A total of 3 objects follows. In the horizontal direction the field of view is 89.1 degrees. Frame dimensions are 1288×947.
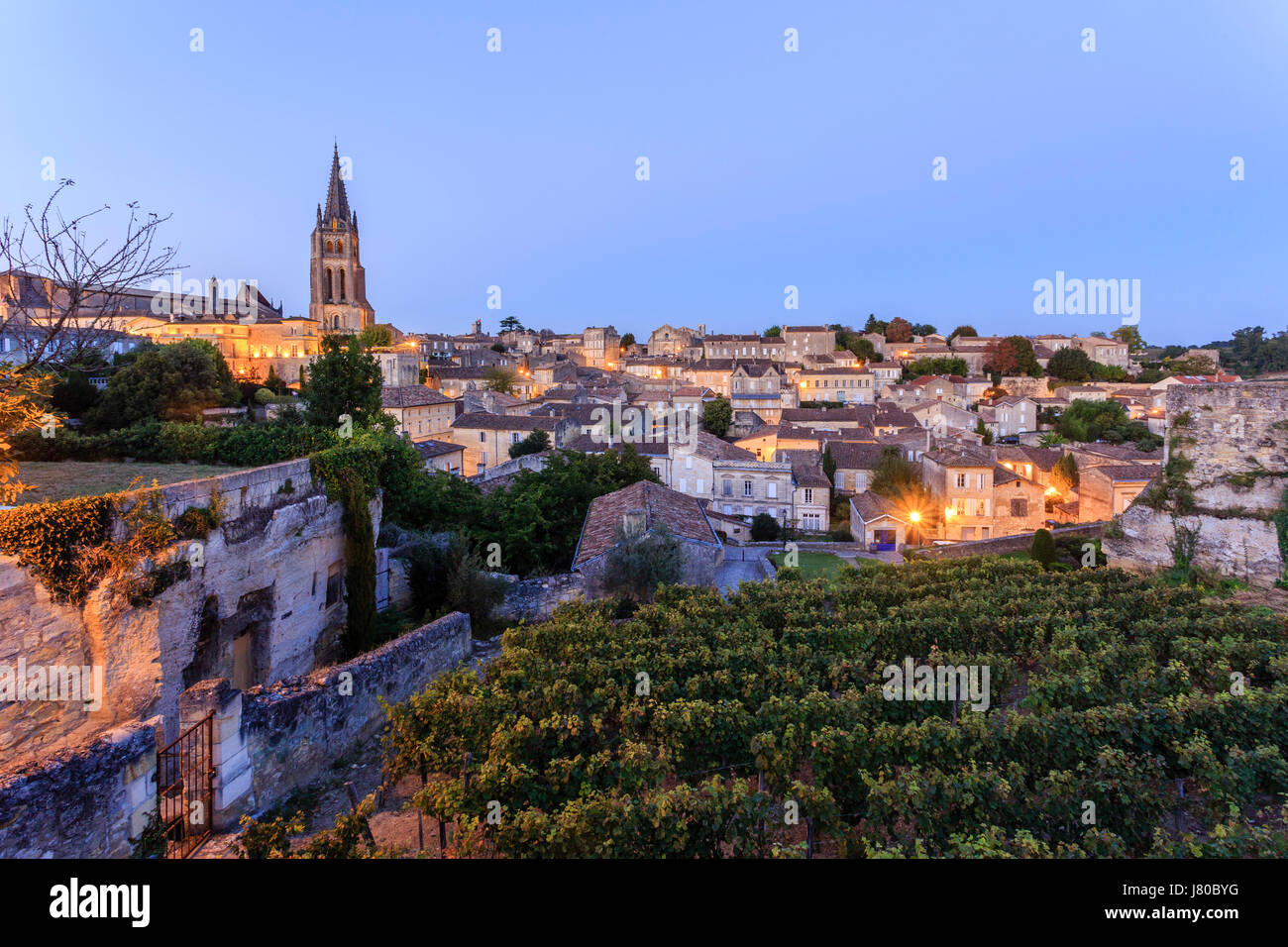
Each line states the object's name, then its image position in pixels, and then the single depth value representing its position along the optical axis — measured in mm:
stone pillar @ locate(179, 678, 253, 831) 7312
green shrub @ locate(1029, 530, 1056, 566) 24609
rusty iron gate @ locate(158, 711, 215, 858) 6832
